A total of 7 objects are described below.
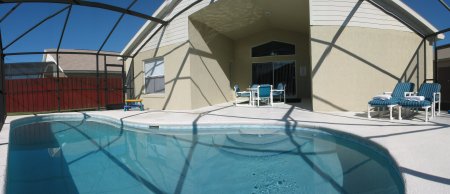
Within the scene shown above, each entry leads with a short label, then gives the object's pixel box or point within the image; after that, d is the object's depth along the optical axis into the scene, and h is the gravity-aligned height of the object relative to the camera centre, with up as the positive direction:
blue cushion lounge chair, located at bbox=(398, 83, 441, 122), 6.48 -0.20
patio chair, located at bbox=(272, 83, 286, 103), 12.71 +0.05
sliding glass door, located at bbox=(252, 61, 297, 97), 15.19 +1.06
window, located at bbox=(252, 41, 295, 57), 15.11 +2.45
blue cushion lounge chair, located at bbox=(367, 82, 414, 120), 7.68 +0.02
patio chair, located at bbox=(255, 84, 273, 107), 11.70 +0.01
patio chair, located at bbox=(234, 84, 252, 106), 12.77 -0.08
